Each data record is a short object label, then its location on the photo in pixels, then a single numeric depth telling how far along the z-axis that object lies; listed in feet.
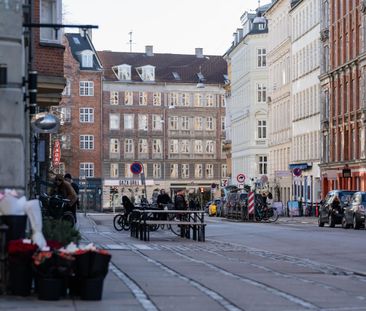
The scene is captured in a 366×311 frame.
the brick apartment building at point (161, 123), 464.24
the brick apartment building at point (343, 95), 249.55
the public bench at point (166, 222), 109.19
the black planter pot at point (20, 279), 43.79
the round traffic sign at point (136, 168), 163.37
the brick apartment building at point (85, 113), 435.94
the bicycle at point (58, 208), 108.58
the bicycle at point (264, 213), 218.18
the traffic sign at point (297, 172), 232.73
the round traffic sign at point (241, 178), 248.32
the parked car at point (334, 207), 176.96
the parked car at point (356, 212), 161.08
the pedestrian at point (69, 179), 128.00
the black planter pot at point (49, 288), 43.45
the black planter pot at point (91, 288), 43.98
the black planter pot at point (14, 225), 45.19
